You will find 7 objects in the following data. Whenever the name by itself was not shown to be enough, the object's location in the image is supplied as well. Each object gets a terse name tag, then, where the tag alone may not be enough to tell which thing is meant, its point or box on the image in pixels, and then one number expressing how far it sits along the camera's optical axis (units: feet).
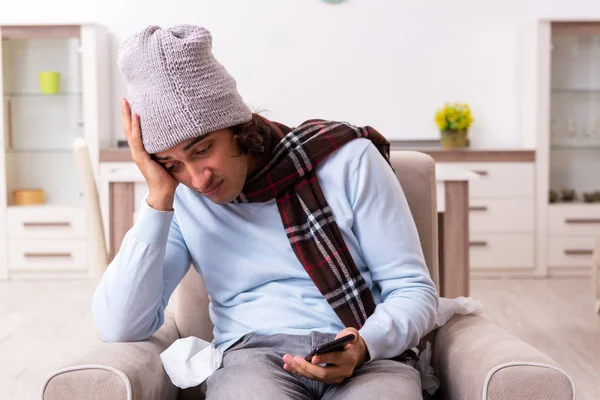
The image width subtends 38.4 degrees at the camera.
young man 4.88
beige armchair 4.58
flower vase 16.39
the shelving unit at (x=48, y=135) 16.21
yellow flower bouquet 16.33
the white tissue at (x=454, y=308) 5.78
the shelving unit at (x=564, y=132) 15.97
